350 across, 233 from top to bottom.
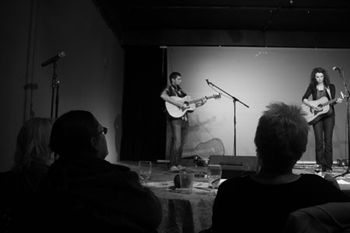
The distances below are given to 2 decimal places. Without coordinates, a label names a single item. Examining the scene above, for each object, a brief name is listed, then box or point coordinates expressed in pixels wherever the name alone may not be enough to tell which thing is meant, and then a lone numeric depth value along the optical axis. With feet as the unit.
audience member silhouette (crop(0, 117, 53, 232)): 3.87
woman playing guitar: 16.61
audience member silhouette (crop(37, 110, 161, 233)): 3.34
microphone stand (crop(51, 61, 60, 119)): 10.43
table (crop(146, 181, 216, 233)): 5.13
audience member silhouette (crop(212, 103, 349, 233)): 3.65
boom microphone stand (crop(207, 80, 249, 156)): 20.45
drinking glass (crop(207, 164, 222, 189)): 5.85
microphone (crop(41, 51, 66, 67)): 9.71
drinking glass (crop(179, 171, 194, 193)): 5.74
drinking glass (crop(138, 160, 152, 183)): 6.46
